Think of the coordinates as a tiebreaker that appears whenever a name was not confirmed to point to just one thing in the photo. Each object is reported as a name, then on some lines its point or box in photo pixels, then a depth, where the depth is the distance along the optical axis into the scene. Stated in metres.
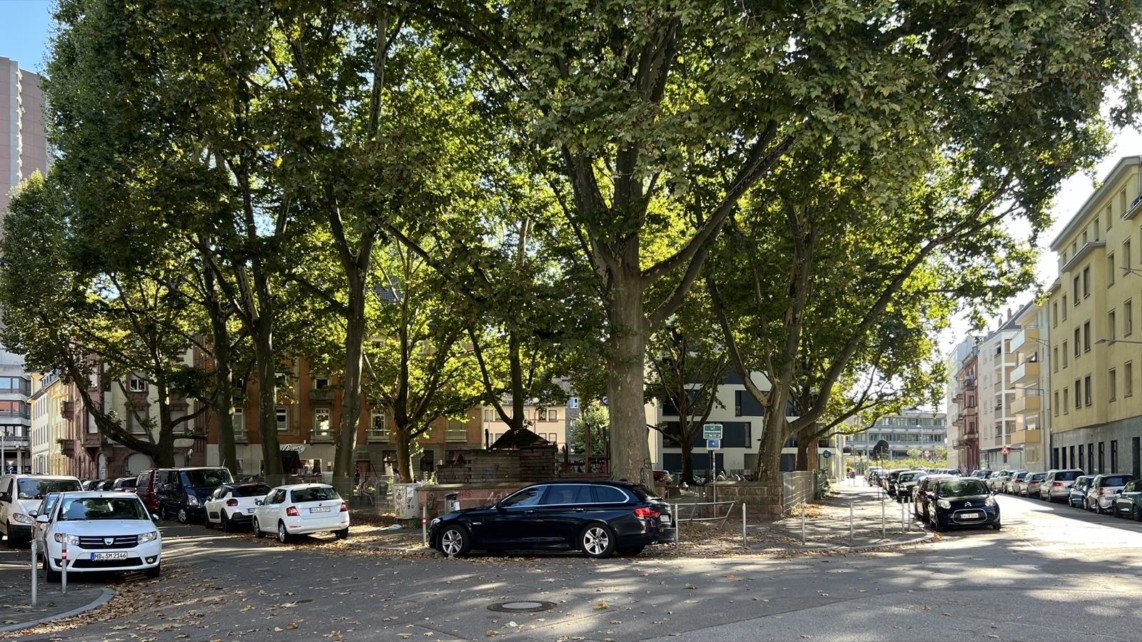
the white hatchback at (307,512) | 25.14
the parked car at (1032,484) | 54.62
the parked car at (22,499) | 25.83
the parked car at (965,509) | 26.12
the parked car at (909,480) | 45.78
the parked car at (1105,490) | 36.78
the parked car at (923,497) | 29.11
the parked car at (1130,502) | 32.20
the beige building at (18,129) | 134.50
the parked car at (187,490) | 34.25
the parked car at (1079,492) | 41.44
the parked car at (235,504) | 30.02
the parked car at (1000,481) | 65.00
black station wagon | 18.84
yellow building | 51.16
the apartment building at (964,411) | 131.38
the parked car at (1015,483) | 59.31
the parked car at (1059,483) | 47.50
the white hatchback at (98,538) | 17.27
